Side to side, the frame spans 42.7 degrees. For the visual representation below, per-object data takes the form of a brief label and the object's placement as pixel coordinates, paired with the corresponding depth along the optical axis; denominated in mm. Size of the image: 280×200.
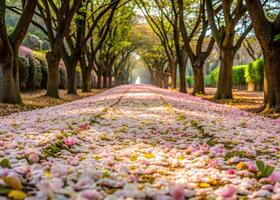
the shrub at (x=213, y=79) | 41819
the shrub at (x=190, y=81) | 54444
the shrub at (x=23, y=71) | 18195
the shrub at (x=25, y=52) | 18997
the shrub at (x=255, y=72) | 26781
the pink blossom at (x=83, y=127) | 5418
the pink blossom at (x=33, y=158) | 3139
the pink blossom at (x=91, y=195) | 2273
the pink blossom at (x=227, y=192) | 2457
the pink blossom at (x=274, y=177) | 2797
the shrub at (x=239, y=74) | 33538
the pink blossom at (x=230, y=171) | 3102
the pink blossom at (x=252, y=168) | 3188
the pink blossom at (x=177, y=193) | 2282
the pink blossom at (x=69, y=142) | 4146
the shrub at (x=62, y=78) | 26203
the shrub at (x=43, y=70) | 22406
